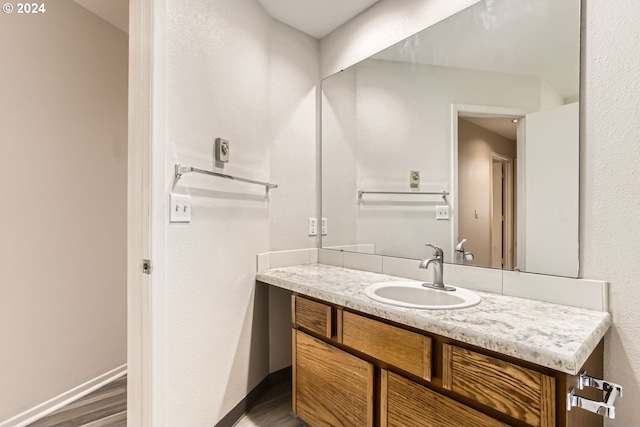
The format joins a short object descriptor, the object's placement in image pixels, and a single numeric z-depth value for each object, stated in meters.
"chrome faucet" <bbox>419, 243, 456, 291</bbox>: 1.50
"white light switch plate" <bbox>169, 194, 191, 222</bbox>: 1.37
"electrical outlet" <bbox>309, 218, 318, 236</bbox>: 2.27
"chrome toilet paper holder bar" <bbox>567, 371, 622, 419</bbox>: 0.85
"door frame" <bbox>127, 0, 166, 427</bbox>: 1.28
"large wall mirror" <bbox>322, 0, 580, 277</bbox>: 1.30
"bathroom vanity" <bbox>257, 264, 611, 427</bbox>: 0.89
